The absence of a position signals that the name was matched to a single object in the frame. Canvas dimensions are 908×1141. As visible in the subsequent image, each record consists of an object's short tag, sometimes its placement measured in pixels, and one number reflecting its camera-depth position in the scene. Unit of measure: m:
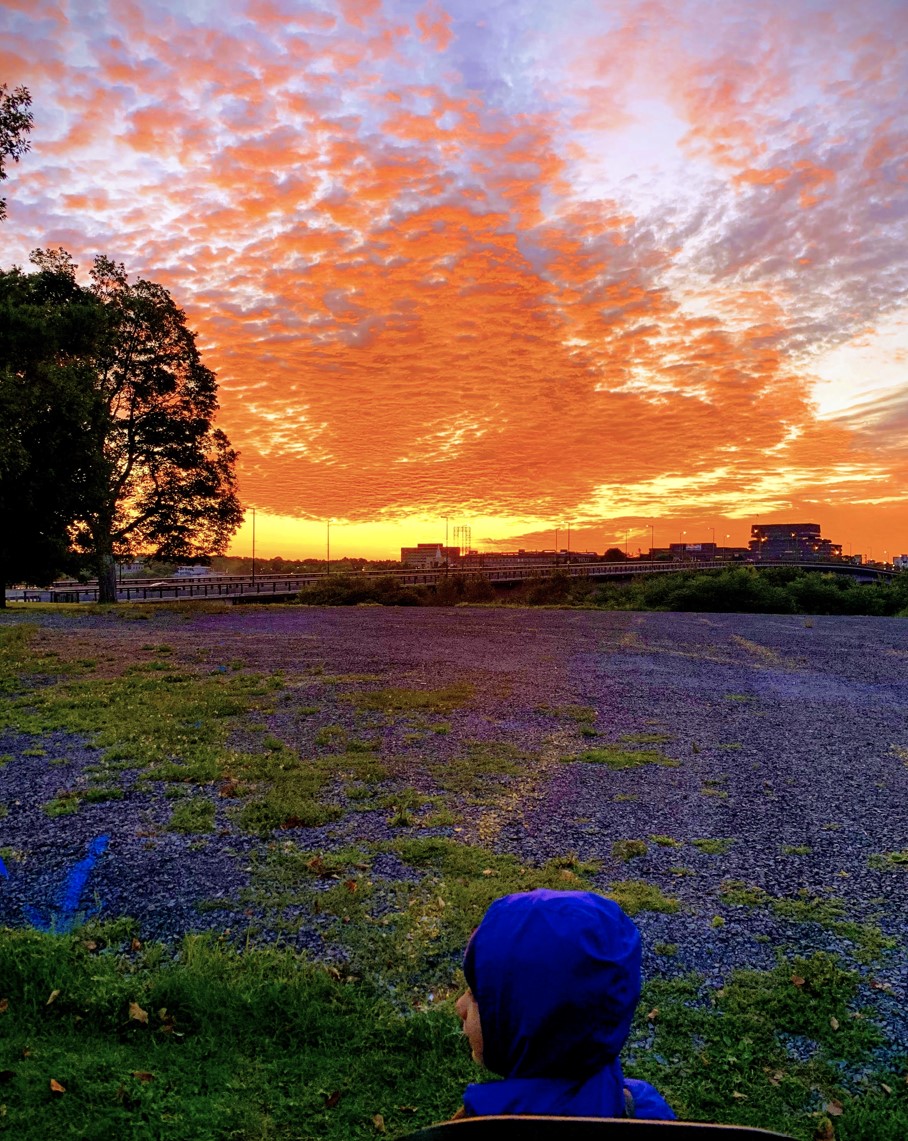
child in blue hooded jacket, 1.66
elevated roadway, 52.50
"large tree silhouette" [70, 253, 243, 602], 32.03
